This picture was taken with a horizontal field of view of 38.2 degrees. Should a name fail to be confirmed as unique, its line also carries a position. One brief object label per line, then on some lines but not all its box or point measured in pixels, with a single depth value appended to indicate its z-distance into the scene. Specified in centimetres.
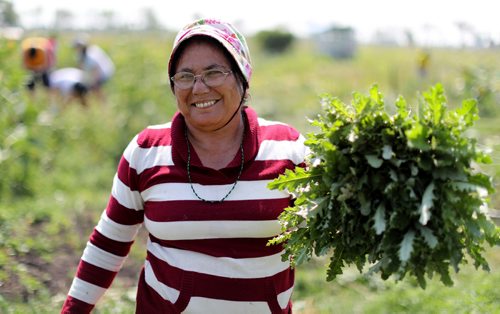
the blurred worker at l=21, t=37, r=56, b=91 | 1273
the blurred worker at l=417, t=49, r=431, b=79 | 1854
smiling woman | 253
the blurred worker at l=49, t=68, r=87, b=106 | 1169
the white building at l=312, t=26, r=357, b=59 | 4109
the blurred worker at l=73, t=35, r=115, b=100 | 1270
